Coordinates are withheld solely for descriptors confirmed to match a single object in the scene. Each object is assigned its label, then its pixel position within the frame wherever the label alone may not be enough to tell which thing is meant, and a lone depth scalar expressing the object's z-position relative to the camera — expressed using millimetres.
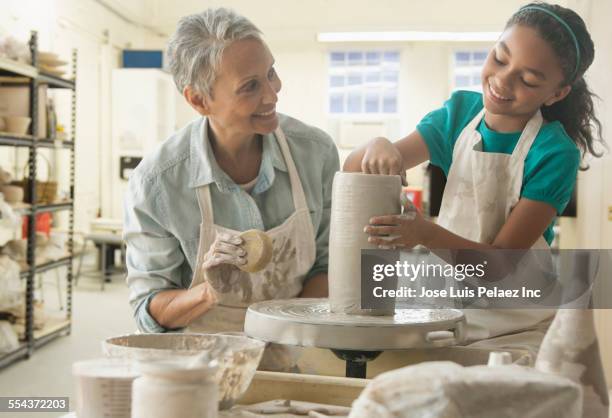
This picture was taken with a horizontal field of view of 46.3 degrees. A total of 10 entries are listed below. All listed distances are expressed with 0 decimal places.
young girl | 1595
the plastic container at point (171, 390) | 834
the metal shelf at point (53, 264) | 4693
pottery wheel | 1285
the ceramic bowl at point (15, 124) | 4328
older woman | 1833
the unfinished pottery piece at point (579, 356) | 965
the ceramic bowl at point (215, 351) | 1049
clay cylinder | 1356
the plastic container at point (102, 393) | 955
